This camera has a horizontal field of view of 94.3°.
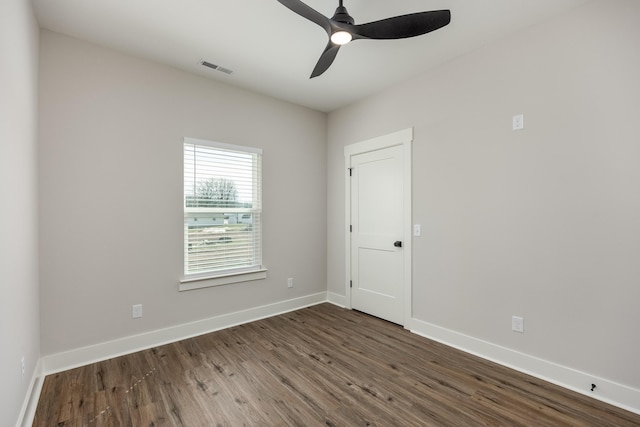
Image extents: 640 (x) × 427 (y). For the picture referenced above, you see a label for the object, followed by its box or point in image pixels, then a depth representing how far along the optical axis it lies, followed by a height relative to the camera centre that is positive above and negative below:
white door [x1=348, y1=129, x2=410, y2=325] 3.43 -0.24
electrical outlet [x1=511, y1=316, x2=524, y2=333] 2.47 -0.93
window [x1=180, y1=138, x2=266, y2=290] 3.19 +0.02
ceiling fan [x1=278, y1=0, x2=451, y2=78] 1.73 +1.15
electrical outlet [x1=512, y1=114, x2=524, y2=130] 2.47 +0.77
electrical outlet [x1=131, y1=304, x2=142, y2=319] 2.82 -0.93
